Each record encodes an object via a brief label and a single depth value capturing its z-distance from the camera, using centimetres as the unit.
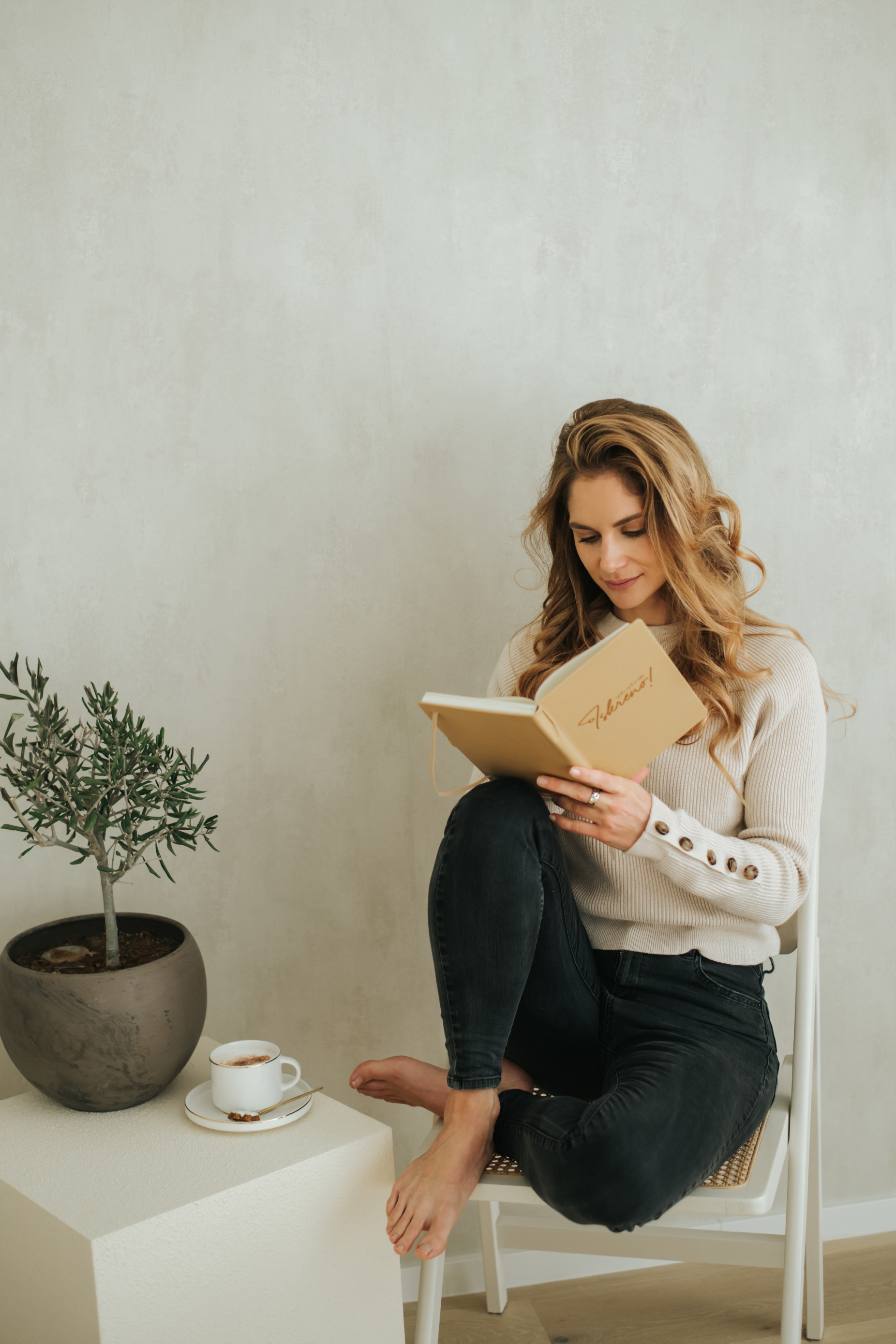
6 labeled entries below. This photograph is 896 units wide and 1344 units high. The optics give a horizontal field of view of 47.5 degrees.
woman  102
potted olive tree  110
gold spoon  109
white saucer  108
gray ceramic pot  110
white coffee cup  110
